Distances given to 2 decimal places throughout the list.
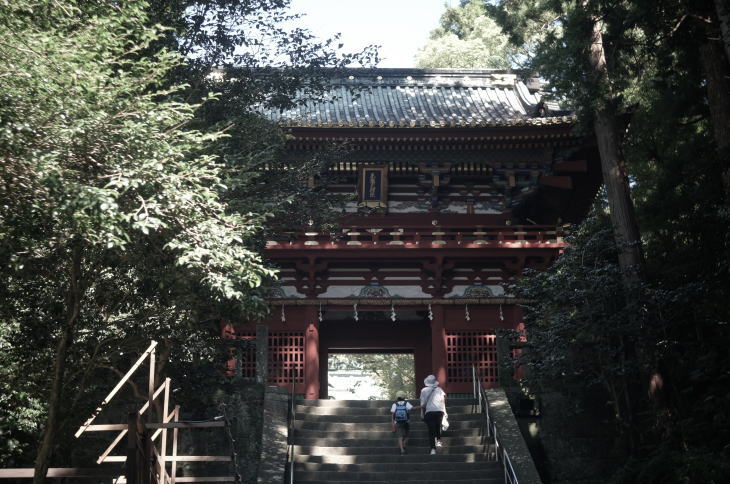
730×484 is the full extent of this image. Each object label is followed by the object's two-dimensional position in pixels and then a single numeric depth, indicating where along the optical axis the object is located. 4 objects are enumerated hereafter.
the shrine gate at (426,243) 18.33
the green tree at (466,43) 36.44
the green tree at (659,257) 13.35
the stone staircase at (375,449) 12.99
